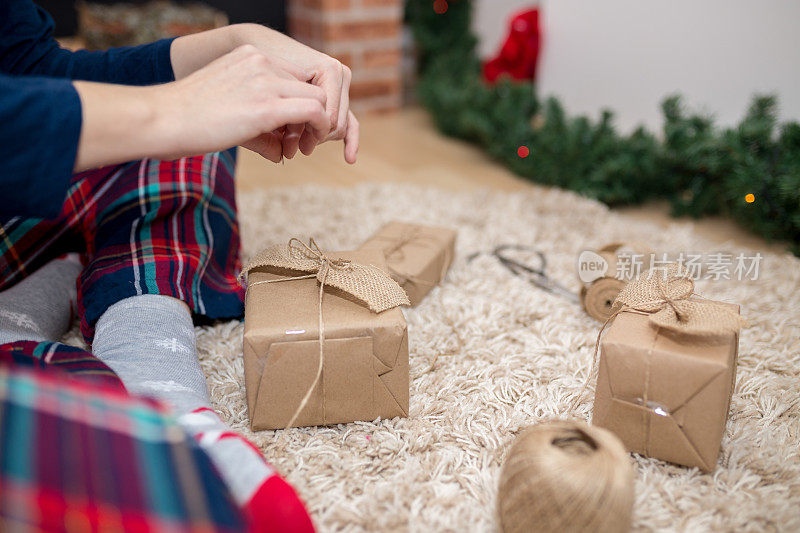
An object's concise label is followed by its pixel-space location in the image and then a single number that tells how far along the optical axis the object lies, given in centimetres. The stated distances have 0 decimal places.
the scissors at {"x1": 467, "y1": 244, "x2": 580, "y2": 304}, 111
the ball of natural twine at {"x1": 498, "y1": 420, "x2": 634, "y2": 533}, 53
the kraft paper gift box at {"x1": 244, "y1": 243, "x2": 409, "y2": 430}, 71
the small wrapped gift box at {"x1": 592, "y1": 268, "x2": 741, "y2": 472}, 66
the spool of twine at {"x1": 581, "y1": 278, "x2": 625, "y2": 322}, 97
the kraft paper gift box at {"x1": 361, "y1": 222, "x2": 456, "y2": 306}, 100
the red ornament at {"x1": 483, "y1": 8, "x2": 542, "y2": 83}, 199
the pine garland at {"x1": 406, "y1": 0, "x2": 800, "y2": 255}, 132
